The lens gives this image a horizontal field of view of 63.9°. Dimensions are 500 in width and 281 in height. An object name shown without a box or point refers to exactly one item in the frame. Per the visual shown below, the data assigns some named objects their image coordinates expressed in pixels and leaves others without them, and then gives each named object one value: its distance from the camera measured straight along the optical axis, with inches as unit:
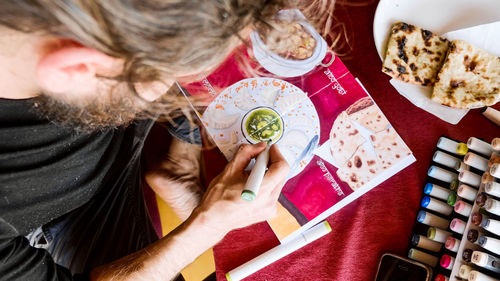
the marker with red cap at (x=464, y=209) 26.8
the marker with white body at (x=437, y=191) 29.3
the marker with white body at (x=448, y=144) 29.5
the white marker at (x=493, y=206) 24.1
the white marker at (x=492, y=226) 24.1
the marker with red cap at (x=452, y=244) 27.1
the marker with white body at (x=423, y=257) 29.2
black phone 28.9
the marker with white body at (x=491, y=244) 24.3
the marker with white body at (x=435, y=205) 29.3
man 14.5
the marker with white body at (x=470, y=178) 26.8
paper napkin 28.4
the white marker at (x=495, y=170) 24.1
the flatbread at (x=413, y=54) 29.1
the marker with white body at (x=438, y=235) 28.5
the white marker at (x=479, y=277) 24.7
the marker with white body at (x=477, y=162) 26.8
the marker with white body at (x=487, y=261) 24.6
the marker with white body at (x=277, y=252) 30.3
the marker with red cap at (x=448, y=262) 27.3
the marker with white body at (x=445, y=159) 29.4
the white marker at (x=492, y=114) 29.5
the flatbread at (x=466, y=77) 28.5
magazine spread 29.8
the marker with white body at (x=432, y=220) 29.1
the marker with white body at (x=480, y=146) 26.9
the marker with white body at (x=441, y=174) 29.4
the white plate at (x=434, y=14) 29.3
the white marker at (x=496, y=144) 24.7
